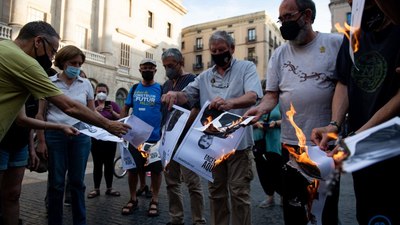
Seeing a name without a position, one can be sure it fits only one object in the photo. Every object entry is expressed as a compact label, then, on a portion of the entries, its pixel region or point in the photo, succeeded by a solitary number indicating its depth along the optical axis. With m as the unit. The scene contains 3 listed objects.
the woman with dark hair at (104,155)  5.58
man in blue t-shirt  4.66
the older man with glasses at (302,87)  2.45
